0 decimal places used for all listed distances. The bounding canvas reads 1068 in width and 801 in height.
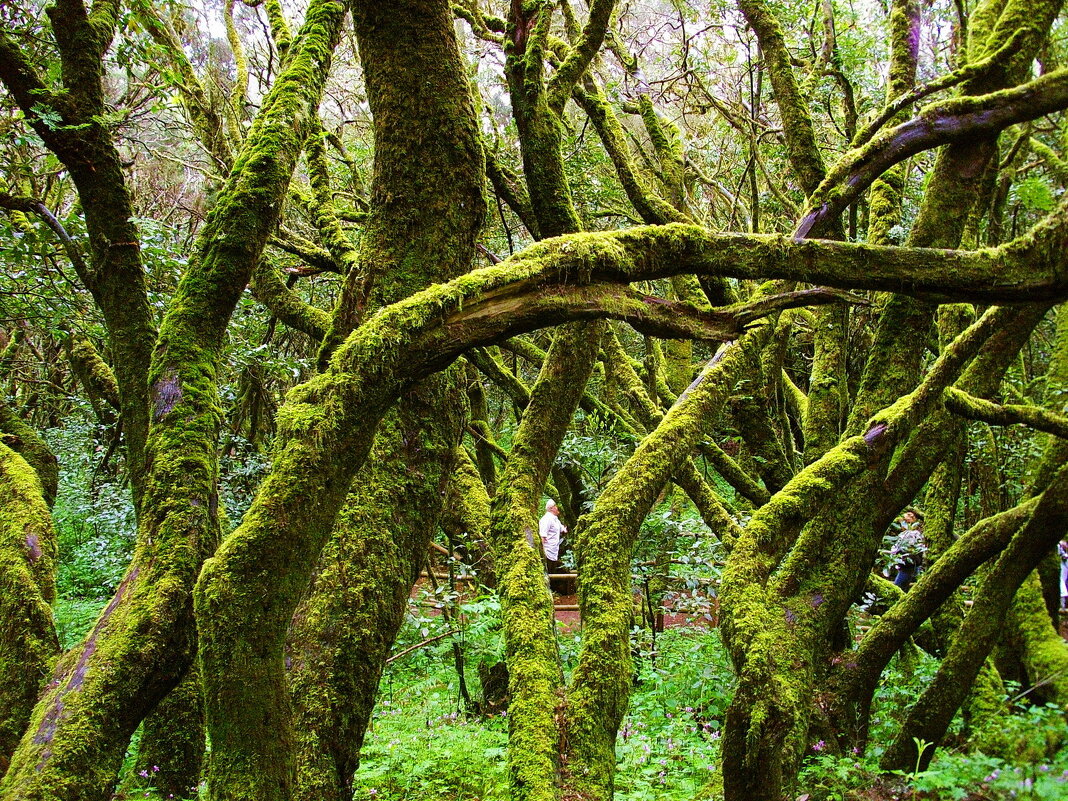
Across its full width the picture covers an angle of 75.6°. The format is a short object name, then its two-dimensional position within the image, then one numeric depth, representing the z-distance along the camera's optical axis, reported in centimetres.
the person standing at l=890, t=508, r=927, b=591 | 700
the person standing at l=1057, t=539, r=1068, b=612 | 972
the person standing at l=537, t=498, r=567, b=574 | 1127
